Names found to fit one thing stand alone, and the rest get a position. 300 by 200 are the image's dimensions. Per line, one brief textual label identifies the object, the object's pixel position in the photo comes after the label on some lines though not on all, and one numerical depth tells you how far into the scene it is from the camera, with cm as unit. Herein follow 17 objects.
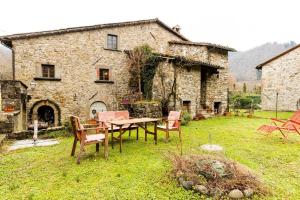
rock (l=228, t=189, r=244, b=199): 300
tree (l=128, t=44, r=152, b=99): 1223
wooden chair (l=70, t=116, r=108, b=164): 446
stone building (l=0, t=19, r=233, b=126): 1055
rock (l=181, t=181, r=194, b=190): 326
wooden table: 532
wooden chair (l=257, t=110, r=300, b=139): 648
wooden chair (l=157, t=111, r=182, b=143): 626
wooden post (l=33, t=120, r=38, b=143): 628
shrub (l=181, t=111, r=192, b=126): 1015
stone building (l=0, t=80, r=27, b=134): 743
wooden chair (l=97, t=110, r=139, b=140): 609
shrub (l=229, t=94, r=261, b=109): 2050
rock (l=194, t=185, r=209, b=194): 311
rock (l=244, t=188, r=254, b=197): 304
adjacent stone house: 1634
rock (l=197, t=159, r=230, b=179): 333
